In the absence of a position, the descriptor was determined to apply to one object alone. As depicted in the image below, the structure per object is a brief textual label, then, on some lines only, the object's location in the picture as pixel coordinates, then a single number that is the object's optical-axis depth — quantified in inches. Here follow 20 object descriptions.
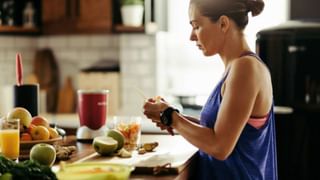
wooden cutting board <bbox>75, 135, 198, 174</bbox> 72.5
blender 100.8
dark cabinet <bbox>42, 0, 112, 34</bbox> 181.8
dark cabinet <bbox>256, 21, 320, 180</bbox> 136.2
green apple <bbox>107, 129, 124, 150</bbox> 85.2
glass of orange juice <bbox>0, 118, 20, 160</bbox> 80.1
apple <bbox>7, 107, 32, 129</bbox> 86.3
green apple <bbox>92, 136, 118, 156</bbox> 81.9
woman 73.3
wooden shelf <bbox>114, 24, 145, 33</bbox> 178.4
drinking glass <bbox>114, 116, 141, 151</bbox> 92.1
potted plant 177.9
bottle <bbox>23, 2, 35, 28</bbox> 190.7
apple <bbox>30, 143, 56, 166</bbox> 72.5
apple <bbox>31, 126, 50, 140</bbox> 86.8
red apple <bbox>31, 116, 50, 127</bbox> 90.0
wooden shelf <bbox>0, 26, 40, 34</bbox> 184.9
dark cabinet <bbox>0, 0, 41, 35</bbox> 188.2
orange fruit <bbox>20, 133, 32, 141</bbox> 86.2
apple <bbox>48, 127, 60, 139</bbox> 88.7
